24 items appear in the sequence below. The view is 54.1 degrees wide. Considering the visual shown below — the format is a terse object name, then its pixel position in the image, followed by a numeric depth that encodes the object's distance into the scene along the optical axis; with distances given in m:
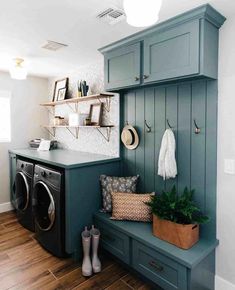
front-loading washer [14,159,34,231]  2.89
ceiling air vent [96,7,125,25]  1.65
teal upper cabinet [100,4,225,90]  1.63
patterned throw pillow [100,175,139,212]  2.40
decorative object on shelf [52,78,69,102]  3.48
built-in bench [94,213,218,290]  1.66
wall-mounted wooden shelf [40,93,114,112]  2.75
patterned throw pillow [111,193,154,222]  2.19
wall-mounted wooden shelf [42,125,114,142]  2.86
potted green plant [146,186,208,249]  1.77
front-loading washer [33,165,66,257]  2.30
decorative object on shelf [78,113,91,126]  3.00
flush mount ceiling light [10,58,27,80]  2.81
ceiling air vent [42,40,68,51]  2.29
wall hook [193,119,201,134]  1.95
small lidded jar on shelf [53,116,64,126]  3.51
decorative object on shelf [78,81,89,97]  2.99
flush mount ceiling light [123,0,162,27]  1.12
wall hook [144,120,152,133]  2.34
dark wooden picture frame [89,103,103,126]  2.90
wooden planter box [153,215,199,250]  1.76
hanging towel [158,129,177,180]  2.03
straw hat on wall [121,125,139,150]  2.46
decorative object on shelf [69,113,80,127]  2.99
